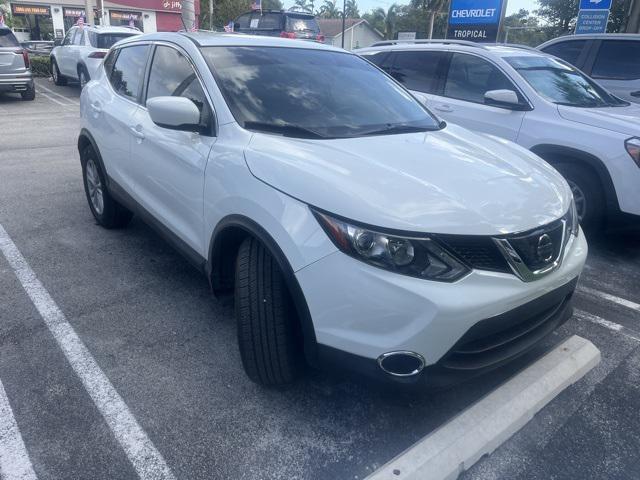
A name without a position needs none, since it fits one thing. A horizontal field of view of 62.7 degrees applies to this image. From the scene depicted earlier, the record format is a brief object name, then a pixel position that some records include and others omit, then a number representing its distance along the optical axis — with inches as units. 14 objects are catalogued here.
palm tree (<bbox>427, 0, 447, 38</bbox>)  1496.1
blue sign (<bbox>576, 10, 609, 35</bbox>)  500.1
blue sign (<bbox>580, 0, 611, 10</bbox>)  496.0
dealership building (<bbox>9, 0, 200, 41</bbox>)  1374.3
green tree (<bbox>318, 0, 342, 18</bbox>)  3164.9
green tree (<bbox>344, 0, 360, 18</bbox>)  2787.6
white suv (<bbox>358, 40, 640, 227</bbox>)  172.2
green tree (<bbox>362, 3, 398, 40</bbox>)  2524.6
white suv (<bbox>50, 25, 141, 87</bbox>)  515.5
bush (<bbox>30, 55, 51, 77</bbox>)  726.5
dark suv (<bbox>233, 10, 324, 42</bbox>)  694.5
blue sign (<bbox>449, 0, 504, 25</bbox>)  558.9
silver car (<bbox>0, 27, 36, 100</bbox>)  463.2
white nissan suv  81.0
